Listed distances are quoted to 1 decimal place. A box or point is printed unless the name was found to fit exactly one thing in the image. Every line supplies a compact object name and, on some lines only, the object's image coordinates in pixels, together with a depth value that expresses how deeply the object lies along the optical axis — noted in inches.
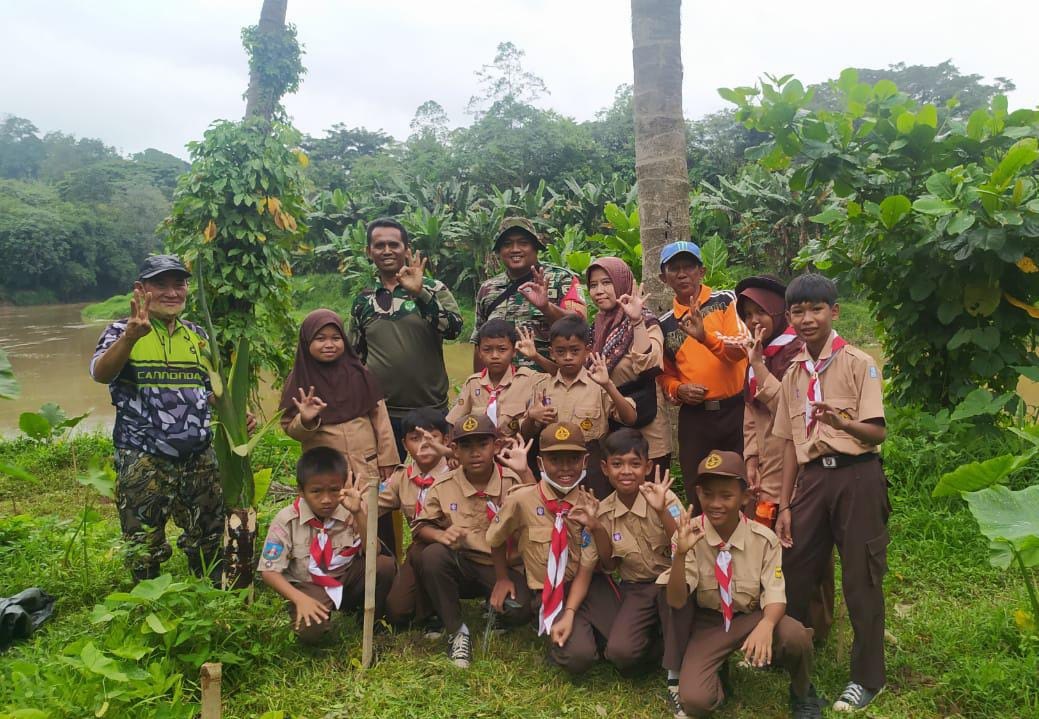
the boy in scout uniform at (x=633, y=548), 106.9
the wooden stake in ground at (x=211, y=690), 81.8
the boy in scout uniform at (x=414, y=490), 124.0
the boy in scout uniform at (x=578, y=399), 125.7
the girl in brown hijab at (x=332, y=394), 127.4
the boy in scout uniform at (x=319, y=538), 115.0
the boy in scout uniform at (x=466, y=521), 119.9
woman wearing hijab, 126.2
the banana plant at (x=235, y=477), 119.1
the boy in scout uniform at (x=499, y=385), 135.0
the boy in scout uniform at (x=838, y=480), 97.8
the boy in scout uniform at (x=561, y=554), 108.9
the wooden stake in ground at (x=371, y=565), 108.0
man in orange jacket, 126.8
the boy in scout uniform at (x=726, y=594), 95.8
